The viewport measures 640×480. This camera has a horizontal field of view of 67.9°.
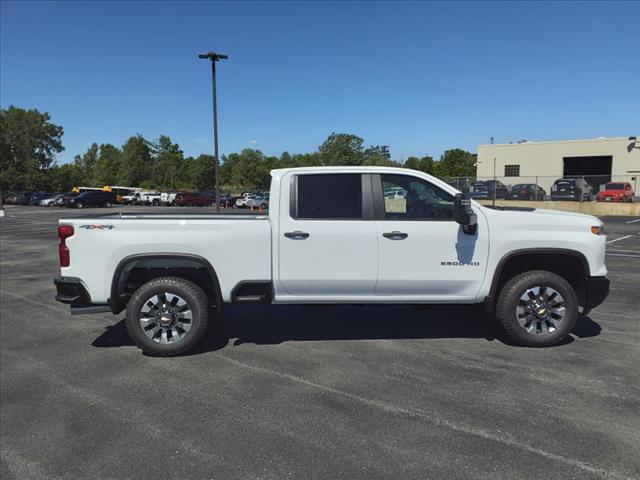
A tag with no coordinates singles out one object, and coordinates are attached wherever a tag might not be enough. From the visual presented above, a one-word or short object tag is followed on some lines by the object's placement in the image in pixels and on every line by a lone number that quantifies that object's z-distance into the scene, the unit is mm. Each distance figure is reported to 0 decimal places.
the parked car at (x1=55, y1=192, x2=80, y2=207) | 47434
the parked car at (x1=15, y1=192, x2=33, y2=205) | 55531
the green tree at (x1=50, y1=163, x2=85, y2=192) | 77625
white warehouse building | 52125
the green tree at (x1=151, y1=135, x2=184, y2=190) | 91438
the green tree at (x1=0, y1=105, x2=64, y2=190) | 73062
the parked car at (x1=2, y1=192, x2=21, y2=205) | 56756
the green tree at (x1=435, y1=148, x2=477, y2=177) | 103125
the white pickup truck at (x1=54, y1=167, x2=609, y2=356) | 4848
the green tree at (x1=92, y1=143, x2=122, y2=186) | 88625
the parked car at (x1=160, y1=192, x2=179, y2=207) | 51306
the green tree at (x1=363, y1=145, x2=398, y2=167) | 94188
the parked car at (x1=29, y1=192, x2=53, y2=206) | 53891
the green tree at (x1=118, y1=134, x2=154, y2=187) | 87938
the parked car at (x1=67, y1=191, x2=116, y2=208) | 46469
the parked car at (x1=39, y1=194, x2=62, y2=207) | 50062
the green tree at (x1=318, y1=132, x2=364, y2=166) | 80594
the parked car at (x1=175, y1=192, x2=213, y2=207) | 50125
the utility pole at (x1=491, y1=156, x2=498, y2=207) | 30125
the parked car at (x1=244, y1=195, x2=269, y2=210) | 42775
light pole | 22734
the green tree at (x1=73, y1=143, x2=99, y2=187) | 93225
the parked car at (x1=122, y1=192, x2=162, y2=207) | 54750
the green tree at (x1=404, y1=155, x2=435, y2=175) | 113438
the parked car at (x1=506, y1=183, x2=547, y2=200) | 31500
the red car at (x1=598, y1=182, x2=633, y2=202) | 28656
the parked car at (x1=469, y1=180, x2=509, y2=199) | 32281
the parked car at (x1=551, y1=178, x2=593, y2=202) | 28859
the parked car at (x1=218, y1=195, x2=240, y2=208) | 46125
